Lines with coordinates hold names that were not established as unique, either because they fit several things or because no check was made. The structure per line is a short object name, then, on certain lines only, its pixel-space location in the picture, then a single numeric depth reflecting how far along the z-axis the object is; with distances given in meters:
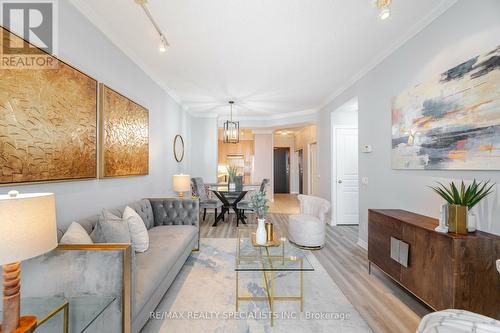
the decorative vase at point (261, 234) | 2.31
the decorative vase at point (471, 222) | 1.63
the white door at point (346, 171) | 4.59
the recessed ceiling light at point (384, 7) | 1.65
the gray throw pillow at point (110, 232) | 1.69
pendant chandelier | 5.18
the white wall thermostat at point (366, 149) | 3.20
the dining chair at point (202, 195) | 4.92
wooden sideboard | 1.51
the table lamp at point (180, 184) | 3.58
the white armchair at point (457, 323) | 0.89
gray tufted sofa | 1.30
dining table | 4.83
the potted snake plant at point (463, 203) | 1.59
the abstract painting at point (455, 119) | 1.61
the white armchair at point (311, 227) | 3.35
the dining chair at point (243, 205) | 4.84
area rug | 1.75
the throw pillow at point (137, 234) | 2.05
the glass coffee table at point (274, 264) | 1.96
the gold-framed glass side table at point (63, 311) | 1.08
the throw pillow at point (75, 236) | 1.45
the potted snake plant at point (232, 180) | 4.96
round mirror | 4.73
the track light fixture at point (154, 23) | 1.82
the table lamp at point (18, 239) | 0.91
